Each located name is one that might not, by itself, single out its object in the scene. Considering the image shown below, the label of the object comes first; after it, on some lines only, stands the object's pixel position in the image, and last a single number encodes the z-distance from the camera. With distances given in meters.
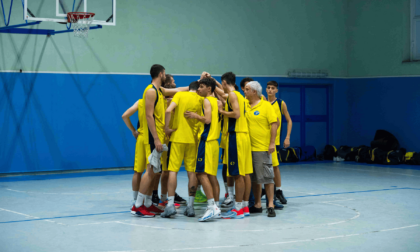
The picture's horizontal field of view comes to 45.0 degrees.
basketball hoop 10.76
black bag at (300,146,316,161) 15.96
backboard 12.11
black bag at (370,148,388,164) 14.69
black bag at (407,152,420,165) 14.48
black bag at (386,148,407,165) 14.55
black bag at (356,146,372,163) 15.02
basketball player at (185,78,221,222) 6.90
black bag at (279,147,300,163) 15.45
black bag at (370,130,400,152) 15.16
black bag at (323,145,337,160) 16.25
